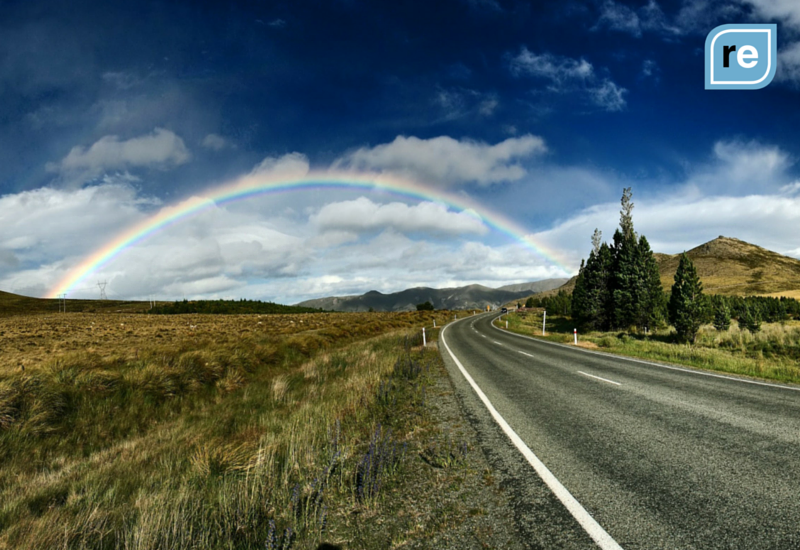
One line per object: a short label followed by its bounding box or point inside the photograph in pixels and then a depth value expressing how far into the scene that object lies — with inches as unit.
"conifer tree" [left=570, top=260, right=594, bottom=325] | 1996.3
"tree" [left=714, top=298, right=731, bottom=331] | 1221.7
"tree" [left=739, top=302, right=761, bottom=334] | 1176.1
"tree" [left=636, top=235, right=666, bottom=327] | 1366.9
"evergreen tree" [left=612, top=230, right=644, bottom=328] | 1400.1
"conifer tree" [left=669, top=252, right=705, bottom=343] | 1066.1
